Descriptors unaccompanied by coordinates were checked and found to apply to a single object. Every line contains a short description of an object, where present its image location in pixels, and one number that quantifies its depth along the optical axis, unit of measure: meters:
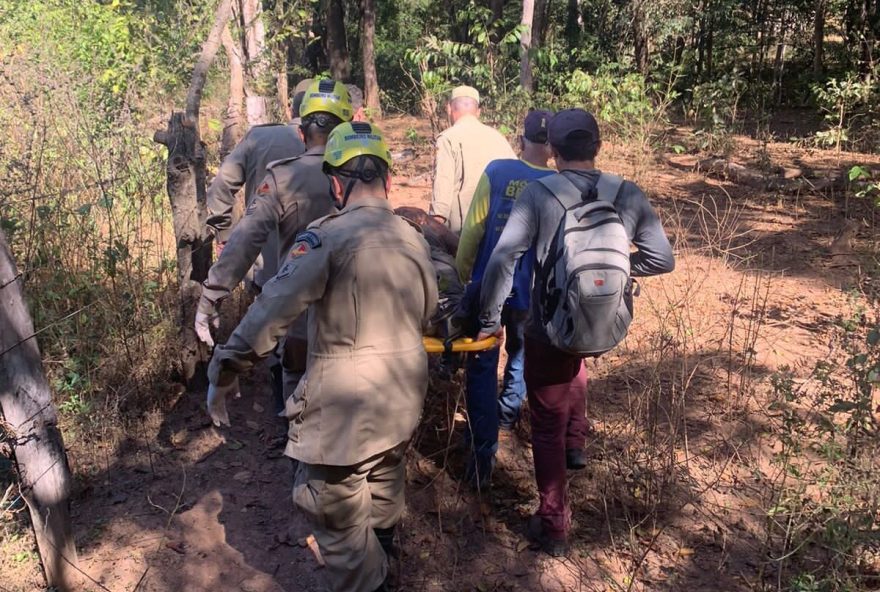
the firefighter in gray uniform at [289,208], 3.47
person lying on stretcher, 3.20
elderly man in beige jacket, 4.43
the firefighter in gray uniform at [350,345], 2.53
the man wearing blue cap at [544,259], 3.20
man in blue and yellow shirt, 3.75
